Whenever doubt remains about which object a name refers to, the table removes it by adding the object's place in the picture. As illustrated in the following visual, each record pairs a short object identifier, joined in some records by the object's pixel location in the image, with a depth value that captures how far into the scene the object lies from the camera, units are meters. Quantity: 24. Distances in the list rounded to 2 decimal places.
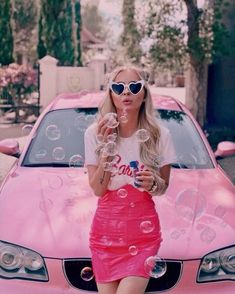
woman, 2.95
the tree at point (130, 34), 13.77
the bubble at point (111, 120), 3.00
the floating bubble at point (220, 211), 3.86
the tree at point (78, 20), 33.85
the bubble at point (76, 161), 4.71
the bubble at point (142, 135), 3.06
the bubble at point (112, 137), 3.00
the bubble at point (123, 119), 3.09
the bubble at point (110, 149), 2.95
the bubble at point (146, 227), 2.97
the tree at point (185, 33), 13.54
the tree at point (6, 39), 25.28
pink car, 3.40
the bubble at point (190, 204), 3.78
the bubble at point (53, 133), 4.96
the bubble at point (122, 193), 3.03
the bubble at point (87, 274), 3.33
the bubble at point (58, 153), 4.88
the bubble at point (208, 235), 3.54
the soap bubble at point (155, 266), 2.93
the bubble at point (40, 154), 4.93
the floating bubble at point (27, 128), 5.76
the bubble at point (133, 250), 2.96
